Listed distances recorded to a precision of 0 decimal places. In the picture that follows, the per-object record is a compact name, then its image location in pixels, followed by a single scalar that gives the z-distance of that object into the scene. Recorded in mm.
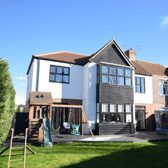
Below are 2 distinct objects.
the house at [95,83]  14562
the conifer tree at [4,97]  6531
